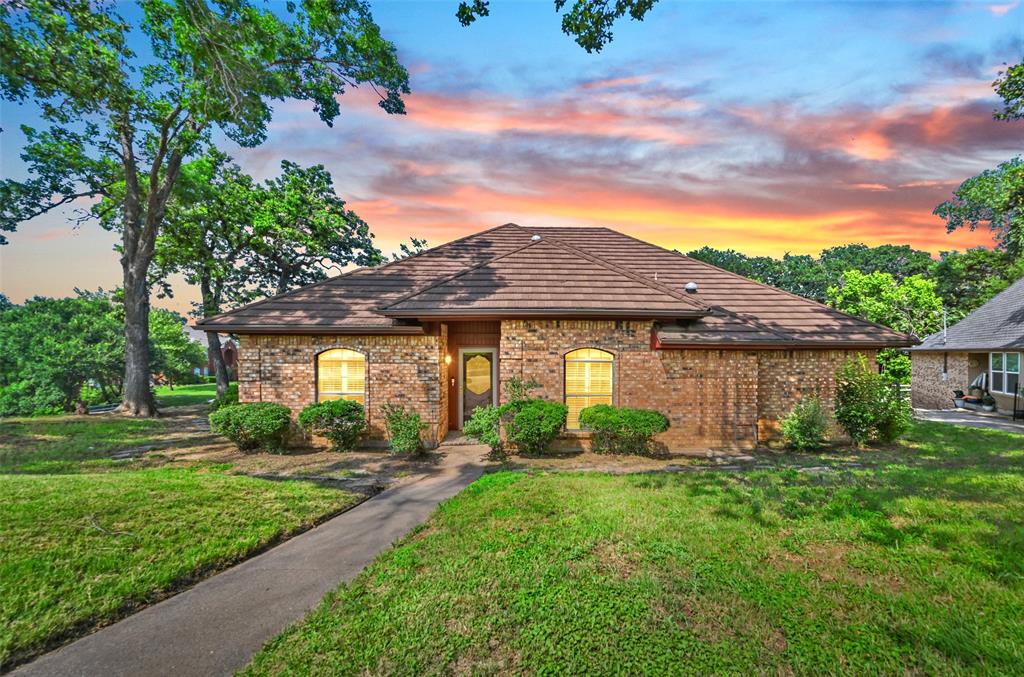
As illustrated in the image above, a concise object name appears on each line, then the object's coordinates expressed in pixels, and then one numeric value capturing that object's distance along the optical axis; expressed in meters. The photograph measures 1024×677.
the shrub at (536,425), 8.17
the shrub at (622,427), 8.27
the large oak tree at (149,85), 8.88
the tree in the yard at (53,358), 15.84
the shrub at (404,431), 8.30
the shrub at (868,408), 9.05
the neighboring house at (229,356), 36.00
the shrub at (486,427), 8.24
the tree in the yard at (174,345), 28.58
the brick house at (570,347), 9.04
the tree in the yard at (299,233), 19.27
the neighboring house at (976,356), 15.26
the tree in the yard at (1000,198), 10.61
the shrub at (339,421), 8.68
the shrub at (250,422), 8.60
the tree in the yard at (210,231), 17.45
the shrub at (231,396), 12.74
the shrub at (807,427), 8.68
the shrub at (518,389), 8.87
